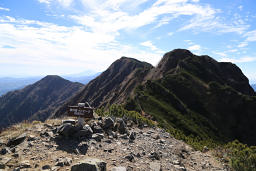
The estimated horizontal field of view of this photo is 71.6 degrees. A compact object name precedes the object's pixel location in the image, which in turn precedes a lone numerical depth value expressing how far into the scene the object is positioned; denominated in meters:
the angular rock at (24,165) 9.21
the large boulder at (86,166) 8.60
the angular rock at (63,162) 9.48
